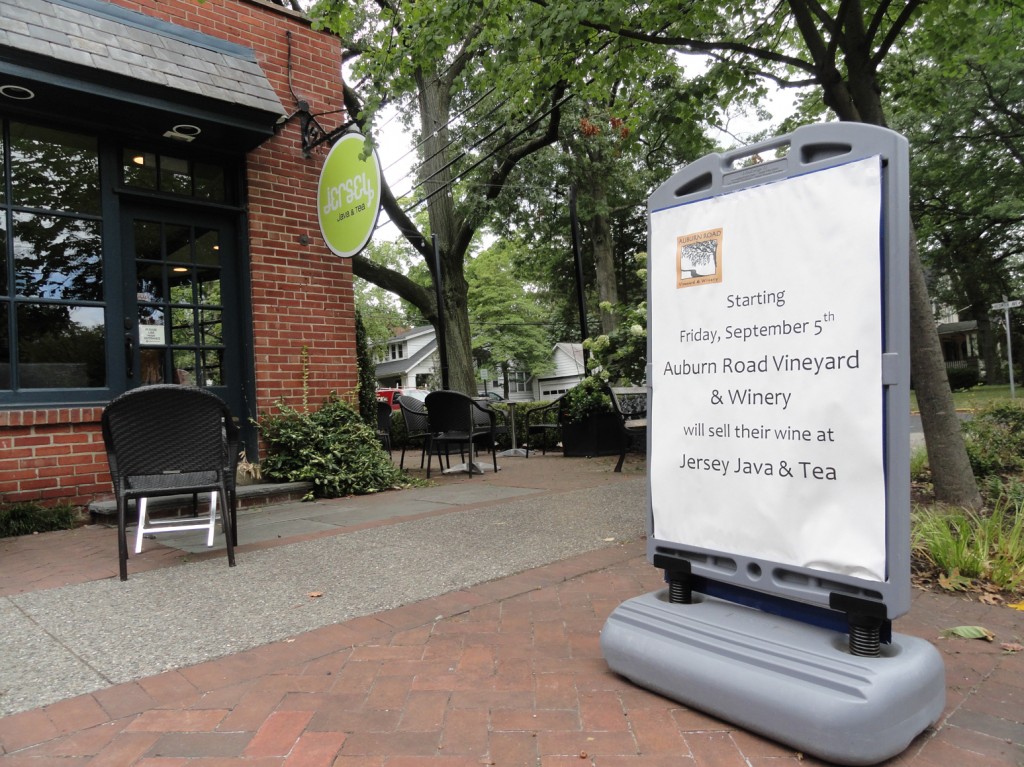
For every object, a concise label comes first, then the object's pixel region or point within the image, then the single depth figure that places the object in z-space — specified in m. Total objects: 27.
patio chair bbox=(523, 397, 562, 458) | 9.96
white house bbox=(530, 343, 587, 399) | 43.53
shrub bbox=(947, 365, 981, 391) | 28.73
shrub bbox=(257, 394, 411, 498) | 5.87
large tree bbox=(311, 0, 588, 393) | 12.48
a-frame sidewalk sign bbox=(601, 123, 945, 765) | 1.76
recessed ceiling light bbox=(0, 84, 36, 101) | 4.61
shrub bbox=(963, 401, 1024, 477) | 5.23
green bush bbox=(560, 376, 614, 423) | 8.97
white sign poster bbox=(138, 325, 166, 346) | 5.45
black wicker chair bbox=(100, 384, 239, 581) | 3.43
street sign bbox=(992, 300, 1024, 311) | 16.68
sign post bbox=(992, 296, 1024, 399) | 16.62
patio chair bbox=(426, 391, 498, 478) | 7.07
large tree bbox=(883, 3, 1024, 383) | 20.55
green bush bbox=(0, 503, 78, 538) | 4.51
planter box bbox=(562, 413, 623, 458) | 9.08
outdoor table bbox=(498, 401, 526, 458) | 10.16
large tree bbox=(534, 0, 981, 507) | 4.10
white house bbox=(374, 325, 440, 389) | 48.91
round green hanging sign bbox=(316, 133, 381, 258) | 5.41
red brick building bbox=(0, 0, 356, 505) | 4.79
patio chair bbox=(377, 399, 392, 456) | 9.47
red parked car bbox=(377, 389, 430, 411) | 24.91
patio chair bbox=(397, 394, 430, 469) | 8.55
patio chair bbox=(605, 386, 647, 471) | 7.20
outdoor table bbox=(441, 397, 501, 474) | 7.50
